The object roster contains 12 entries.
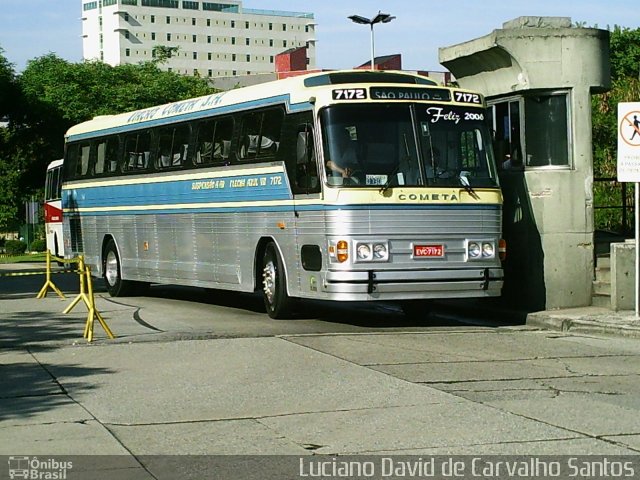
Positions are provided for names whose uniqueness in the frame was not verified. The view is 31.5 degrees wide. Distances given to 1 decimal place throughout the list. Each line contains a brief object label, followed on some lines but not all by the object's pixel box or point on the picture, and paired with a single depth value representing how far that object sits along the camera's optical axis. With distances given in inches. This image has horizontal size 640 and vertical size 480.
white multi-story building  7810.0
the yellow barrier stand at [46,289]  834.8
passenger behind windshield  595.5
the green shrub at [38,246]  2861.7
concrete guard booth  676.1
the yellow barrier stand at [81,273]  584.1
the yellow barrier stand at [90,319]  553.0
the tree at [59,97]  2282.2
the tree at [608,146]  950.2
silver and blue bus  595.8
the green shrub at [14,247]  2824.8
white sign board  622.8
